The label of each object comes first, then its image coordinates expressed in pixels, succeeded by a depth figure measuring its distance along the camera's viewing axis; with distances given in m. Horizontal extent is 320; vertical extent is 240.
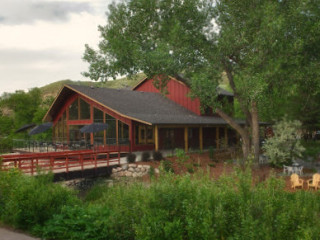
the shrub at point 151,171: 17.83
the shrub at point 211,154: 22.05
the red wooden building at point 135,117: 23.62
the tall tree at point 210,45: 16.92
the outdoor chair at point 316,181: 13.01
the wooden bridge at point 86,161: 15.20
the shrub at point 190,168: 18.12
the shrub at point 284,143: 18.89
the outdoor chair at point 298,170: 16.94
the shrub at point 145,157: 20.48
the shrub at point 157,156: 20.50
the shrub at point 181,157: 19.31
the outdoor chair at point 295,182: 13.30
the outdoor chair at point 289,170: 17.03
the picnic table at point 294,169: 16.95
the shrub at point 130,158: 19.97
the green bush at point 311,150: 23.15
